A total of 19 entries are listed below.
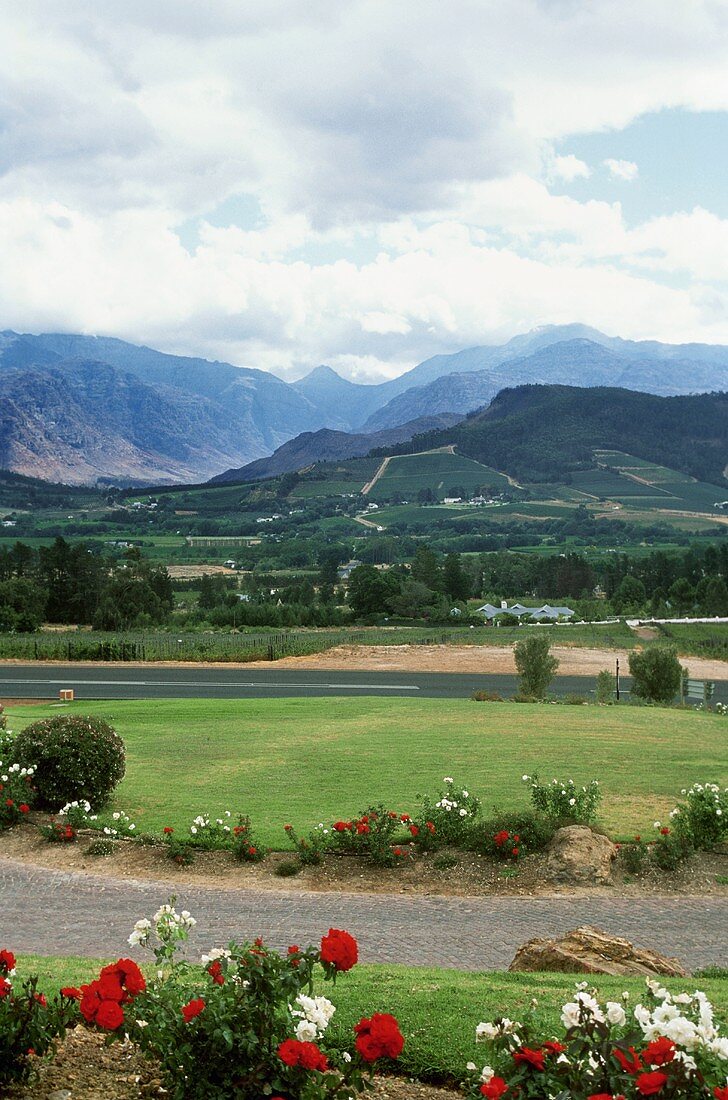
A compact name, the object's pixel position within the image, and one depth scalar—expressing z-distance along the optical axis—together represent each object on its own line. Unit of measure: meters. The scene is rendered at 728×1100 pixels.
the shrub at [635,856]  11.62
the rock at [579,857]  11.31
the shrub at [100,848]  12.30
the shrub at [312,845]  11.71
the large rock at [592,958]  7.53
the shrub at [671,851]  11.75
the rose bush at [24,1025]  4.57
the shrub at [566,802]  12.59
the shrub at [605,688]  30.67
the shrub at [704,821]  12.26
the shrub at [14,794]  13.33
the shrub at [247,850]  11.82
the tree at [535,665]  31.30
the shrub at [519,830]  12.04
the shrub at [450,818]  12.20
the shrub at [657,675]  31.36
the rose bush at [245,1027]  4.23
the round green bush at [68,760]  13.76
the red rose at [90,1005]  4.28
